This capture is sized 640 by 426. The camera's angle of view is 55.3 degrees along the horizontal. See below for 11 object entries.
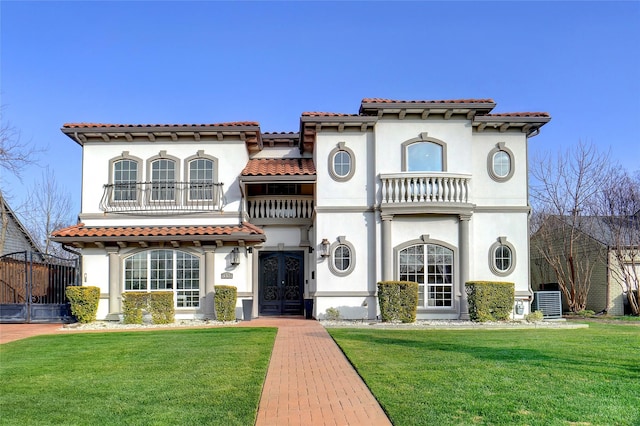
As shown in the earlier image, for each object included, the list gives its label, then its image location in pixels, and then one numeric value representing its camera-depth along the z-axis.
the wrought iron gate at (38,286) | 20.34
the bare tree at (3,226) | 25.50
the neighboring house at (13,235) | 26.67
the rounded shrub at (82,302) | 19.27
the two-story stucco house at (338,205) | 19.89
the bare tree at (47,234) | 36.94
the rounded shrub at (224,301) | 19.38
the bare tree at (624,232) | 25.11
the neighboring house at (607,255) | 25.47
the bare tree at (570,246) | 26.16
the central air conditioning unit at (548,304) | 21.52
